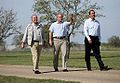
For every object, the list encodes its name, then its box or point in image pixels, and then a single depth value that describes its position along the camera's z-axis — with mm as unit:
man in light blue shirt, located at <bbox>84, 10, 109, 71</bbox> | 12945
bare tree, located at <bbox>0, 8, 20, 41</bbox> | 65000
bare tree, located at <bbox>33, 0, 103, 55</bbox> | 44650
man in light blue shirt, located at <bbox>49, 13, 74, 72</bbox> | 13586
